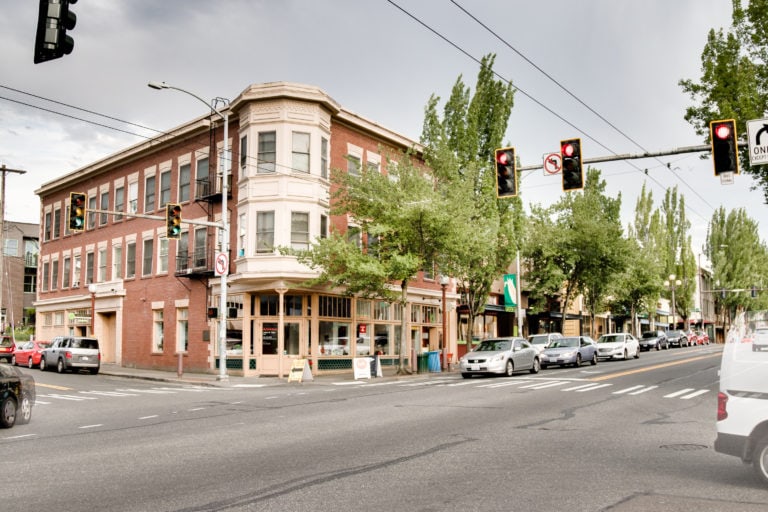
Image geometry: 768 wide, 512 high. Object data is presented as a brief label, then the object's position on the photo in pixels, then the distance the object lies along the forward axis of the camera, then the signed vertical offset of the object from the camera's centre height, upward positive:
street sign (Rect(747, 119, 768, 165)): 15.06 +3.92
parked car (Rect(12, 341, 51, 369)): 36.16 -1.60
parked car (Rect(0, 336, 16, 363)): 39.75 -1.37
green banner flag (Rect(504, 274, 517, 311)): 38.75 +1.78
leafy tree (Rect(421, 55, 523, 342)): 30.08 +6.95
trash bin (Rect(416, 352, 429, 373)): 30.38 -1.87
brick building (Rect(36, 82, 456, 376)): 29.09 +3.60
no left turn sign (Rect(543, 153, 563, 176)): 16.30 +3.71
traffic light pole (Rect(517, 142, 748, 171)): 15.58 +3.83
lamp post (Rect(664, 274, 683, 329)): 69.94 +3.67
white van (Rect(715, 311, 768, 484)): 6.92 -0.86
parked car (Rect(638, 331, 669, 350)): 58.09 -1.83
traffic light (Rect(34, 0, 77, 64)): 8.65 +3.66
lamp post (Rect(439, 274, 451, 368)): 31.33 -1.06
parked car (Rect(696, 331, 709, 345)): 74.12 -2.17
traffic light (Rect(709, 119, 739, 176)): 14.48 +3.58
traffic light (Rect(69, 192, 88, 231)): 21.30 +3.46
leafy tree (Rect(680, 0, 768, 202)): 20.78 +7.62
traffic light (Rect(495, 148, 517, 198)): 15.86 +3.37
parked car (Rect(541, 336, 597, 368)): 32.06 -1.51
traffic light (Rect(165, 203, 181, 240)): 23.11 +3.49
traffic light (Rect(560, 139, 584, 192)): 15.35 +3.44
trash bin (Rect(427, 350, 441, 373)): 30.78 -1.85
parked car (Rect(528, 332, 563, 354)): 35.81 -1.00
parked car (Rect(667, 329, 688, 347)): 62.88 -1.75
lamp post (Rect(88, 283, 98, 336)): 38.62 +1.36
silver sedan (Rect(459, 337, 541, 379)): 25.23 -1.41
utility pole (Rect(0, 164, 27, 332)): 36.94 +7.43
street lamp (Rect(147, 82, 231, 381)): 25.78 +1.59
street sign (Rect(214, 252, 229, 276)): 25.98 +2.21
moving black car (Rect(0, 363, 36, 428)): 13.02 -1.43
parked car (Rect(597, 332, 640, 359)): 38.09 -1.52
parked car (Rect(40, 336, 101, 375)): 32.09 -1.46
